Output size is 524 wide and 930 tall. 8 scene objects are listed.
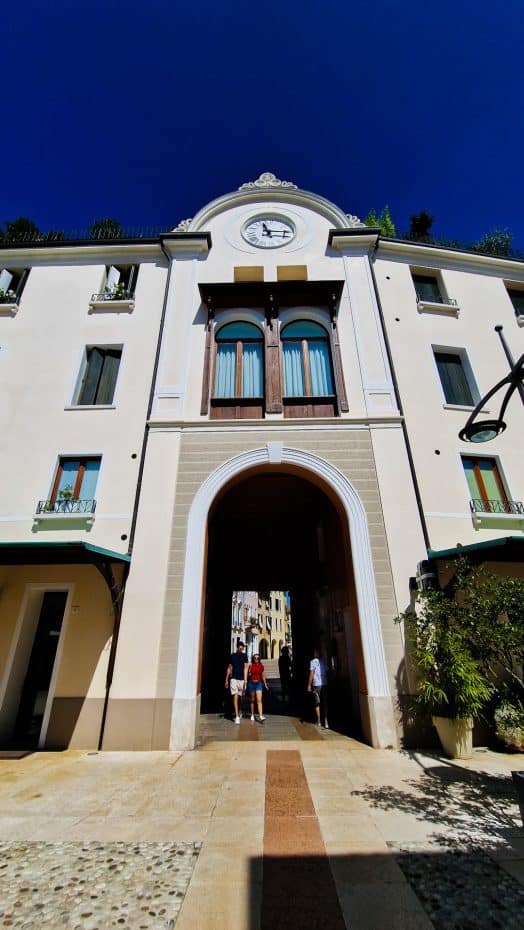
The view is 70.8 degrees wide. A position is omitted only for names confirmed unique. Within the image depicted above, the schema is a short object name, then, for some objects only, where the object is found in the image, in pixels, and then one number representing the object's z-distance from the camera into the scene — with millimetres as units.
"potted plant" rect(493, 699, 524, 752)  6543
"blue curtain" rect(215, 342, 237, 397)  10555
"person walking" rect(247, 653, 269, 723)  9547
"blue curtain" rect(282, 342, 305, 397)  10477
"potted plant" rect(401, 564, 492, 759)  6309
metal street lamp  4570
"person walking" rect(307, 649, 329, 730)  8922
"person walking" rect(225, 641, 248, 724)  9414
